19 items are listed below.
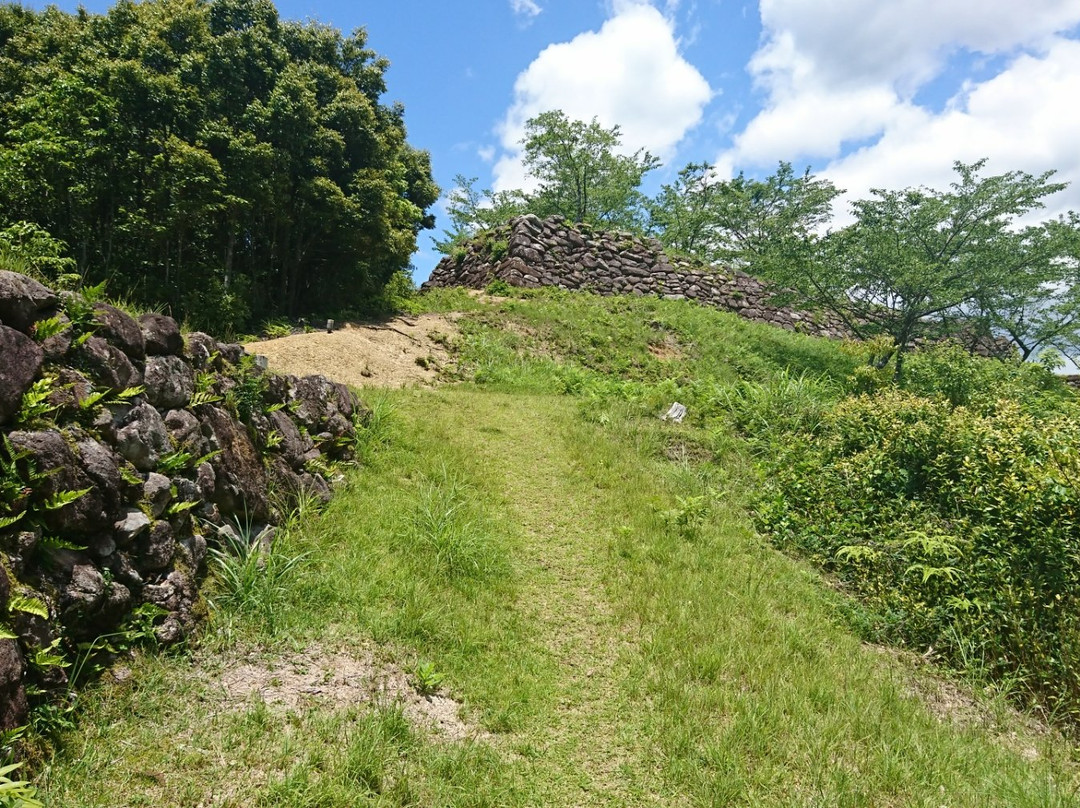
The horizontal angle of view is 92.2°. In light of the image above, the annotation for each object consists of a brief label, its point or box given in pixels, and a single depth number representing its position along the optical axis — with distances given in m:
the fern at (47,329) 3.00
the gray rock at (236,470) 4.15
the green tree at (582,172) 26.48
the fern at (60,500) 2.67
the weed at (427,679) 3.40
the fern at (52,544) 2.68
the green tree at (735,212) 29.94
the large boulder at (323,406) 5.88
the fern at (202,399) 4.02
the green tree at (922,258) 14.01
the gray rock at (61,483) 2.68
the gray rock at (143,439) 3.31
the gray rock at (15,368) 2.66
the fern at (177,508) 3.51
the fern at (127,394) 3.32
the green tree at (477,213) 31.81
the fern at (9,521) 2.42
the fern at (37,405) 2.73
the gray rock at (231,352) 4.93
